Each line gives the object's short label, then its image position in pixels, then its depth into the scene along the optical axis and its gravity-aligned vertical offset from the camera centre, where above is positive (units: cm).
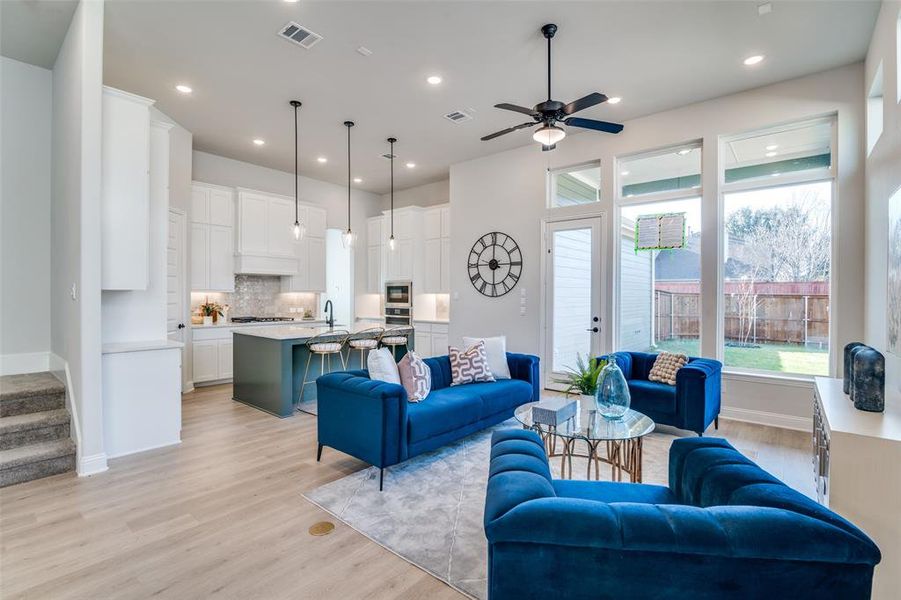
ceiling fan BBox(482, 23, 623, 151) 325 +143
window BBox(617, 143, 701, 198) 497 +154
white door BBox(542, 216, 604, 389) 552 +7
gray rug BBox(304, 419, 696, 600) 215 -133
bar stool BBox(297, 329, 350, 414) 476 -53
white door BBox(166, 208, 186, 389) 534 +23
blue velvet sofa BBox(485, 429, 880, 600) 106 -65
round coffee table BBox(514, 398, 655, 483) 242 -78
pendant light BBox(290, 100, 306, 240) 507 +79
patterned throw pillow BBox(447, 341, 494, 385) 416 -69
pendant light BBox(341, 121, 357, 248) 557 +77
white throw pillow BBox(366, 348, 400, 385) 335 -56
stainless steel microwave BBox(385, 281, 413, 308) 795 +5
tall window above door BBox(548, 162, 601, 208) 568 +154
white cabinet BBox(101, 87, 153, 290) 341 +85
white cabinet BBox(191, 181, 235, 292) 600 +83
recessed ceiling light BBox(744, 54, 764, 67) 387 +220
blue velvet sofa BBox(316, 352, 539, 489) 291 -91
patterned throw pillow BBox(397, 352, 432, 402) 347 -66
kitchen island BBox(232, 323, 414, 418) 460 -82
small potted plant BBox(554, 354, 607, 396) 284 -56
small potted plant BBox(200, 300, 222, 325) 625 -26
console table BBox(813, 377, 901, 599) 175 -80
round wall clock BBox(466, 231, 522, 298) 632 +51
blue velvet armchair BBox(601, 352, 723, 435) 370 -90
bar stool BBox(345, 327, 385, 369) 521 -54
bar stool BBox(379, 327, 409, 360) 542 -53
